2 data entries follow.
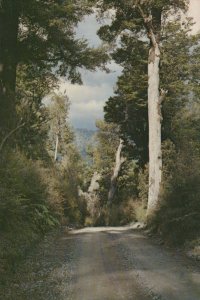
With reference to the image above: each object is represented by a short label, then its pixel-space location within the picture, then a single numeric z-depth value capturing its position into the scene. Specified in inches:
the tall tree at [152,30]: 852.0
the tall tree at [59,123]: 2503.7
